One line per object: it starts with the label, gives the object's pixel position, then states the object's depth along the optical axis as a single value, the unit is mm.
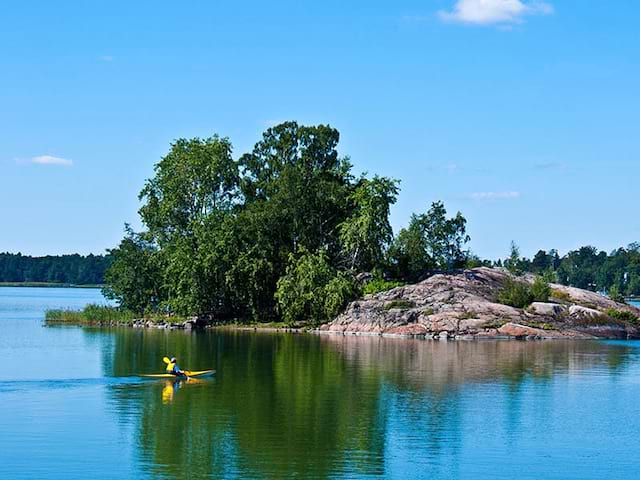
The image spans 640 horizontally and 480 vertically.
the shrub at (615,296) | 103188
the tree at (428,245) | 106125
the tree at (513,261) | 105362
